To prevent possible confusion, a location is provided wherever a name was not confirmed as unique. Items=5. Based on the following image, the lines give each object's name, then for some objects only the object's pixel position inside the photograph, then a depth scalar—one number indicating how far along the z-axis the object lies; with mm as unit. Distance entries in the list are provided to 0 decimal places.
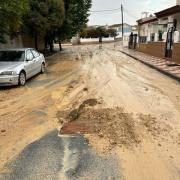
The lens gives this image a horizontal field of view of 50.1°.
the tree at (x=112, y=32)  57192
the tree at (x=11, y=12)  8510
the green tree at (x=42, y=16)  15644
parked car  7130
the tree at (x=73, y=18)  21535
